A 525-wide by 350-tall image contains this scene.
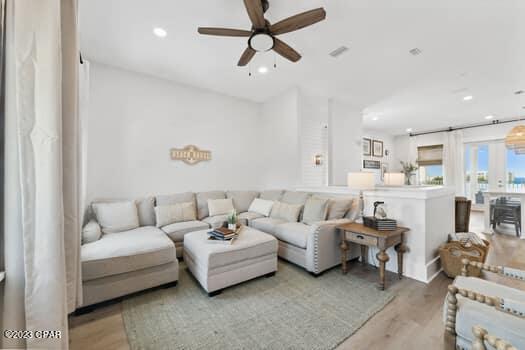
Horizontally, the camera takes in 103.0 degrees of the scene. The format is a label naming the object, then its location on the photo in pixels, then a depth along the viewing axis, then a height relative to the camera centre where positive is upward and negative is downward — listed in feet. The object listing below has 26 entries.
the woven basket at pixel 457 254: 8.18 -3.28
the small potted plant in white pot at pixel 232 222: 8.59 -2.01
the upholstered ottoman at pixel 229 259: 7.04 -3.10
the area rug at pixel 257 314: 5.22 -4.17
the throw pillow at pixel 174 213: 10.47 -2.05
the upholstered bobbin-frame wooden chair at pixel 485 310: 3.45 -2.58
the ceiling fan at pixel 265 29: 5.82 +4.48
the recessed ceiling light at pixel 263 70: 11.03 +5.57
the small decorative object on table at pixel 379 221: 8.06 -1.92
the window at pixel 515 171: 19.88 +0.02
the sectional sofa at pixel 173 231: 6.57 -2.47
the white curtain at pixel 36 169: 2.67 +0.08
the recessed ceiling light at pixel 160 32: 8.04 +5.58
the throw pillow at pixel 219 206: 12.28 -1.98
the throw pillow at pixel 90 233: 7.47 -2.15
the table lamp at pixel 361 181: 9.39 -0.40
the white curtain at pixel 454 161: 22.97 +1.21
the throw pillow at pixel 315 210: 10.05 -1.85
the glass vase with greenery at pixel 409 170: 24.01 +0.24
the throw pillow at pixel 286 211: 10.89 -2.07
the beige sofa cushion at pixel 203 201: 12.30 -1.65
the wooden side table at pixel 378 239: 7.46 -2.56
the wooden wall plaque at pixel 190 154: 12.61 +1.22
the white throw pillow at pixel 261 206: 12.44 -2.06
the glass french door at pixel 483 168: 20.98 +0.37
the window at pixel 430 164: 24.99 +0.97
